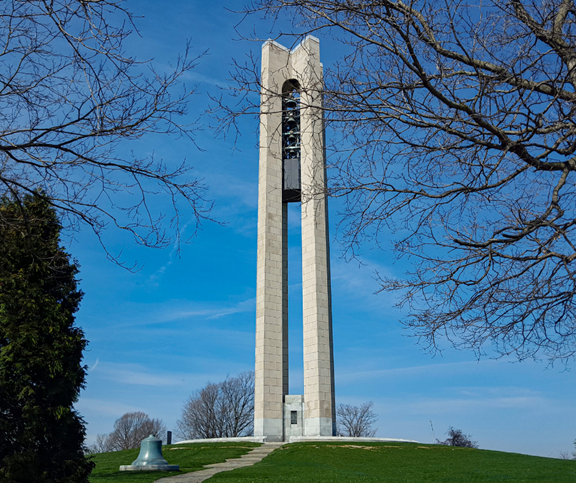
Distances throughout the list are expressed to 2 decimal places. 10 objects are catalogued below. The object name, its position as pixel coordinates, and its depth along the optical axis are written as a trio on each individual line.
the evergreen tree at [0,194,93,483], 10.51
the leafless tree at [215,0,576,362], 5.44
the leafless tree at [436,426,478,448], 38.91
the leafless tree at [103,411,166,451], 54.41
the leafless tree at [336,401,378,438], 51.49
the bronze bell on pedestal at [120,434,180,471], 15.35
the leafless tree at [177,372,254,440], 45.41
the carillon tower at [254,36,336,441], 26.45
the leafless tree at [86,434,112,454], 56.44
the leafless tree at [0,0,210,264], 5.10
